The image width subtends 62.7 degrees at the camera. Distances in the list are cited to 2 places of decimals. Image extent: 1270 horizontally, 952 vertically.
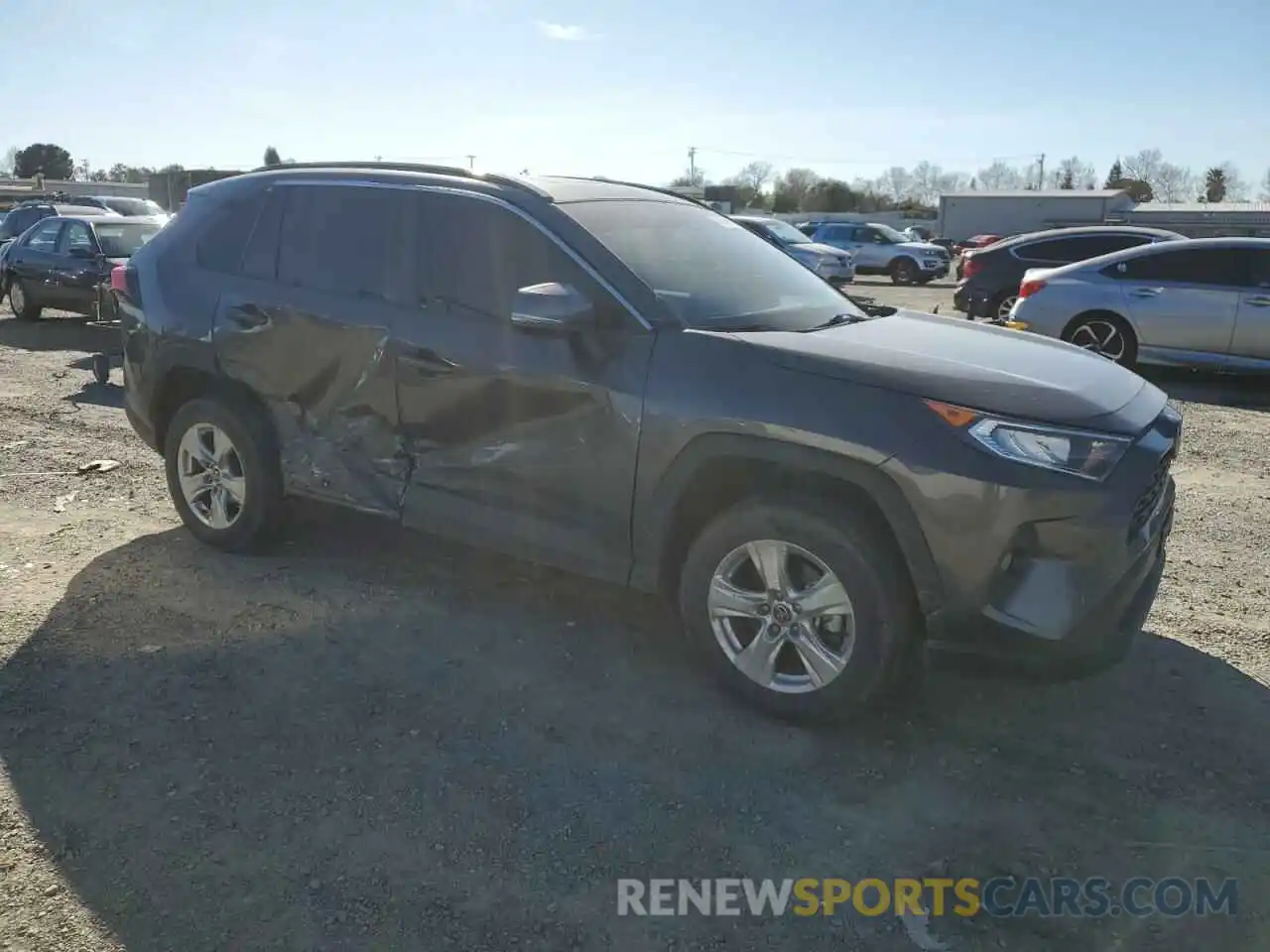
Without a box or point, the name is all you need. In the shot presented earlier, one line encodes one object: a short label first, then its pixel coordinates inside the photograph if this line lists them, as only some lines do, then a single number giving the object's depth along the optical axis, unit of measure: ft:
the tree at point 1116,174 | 351.46
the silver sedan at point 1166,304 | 32.48
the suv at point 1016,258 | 43.09
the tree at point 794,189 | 268.21
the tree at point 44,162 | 286.87
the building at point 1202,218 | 142.61
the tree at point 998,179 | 400.06
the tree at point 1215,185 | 291.97
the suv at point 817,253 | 72.18
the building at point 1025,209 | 161.07
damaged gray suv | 10.58
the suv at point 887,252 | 97.60
